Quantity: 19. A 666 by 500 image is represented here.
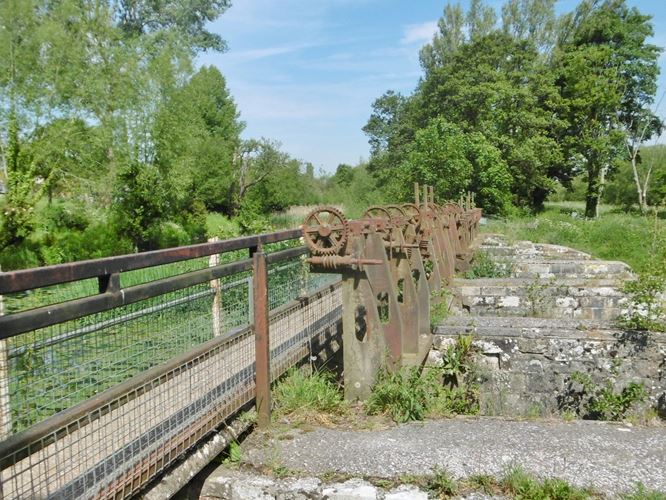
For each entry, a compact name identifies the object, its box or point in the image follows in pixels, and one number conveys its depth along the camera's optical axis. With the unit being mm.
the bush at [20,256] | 18467
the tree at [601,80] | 31844
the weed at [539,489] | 2500
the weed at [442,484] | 2566
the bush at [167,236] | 25183
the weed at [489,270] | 9219
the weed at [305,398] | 3502
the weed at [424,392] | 3506
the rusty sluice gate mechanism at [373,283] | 3787
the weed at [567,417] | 3461
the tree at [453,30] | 36125
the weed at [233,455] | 2881
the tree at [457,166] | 23375
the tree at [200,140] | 24797
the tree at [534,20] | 34406
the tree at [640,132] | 34819
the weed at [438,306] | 5548
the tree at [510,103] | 29391
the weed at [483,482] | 2586
